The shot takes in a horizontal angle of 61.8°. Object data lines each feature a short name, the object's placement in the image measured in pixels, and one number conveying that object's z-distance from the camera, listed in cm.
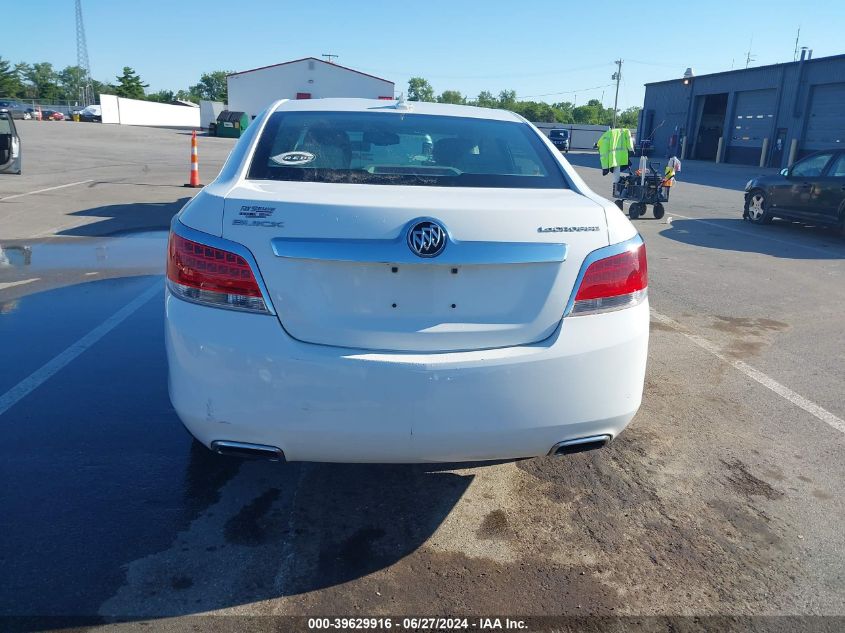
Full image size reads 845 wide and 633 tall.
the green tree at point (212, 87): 15162
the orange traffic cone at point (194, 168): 1589
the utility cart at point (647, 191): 1388
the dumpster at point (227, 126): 5300
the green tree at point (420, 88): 12586
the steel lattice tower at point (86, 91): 10050
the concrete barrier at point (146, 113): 6756
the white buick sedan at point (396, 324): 252
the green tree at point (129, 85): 10175
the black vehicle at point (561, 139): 5562
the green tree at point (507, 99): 13352
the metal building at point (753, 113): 3659
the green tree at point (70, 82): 11915
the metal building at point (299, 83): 6294
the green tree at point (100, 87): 13241
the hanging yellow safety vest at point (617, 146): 1419
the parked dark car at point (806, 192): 1242
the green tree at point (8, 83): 9375
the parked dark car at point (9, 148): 1412
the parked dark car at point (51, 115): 6469
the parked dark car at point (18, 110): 5784
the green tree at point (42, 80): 10456
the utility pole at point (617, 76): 8600
